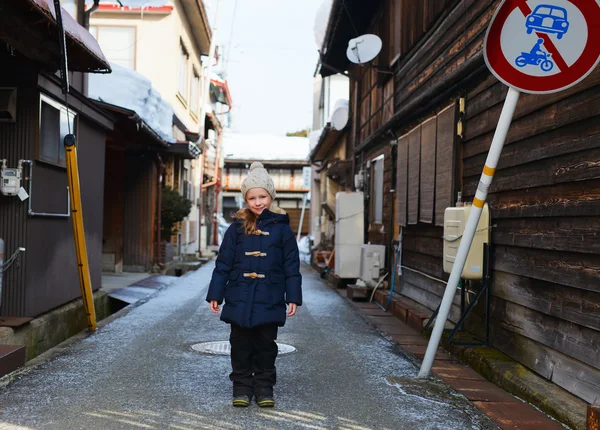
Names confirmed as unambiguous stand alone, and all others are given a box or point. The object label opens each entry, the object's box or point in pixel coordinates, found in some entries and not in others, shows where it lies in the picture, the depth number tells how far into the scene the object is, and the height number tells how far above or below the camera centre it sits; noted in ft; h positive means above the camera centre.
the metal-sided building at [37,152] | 20.39 +2.08
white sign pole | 15.55 +0.17
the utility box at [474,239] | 20.74 -0.48
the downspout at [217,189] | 102.39 +4.36
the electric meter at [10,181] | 21.03 +0.98
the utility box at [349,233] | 43.42 -0.85
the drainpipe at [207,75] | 70.38 +16.06
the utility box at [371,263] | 38.63 -2.49
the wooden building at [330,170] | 61.46 +5.03
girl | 15.62 -1.63
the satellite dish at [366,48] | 39.86 +10.42
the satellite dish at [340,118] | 60.44 +9.37
